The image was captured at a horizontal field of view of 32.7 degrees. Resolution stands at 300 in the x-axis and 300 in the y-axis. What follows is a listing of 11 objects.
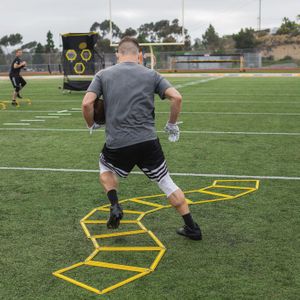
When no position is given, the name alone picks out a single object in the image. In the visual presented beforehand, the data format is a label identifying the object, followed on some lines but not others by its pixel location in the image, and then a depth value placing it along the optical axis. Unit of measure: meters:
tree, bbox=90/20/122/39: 118.79
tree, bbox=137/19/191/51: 97.15
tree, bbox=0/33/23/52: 124.94
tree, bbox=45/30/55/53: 102.12
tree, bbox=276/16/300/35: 87.25
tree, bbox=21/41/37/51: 124.73
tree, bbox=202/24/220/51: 101.69
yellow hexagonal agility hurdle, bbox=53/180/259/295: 3.88
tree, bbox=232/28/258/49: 81.69
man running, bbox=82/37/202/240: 4.23
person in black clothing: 17.30
